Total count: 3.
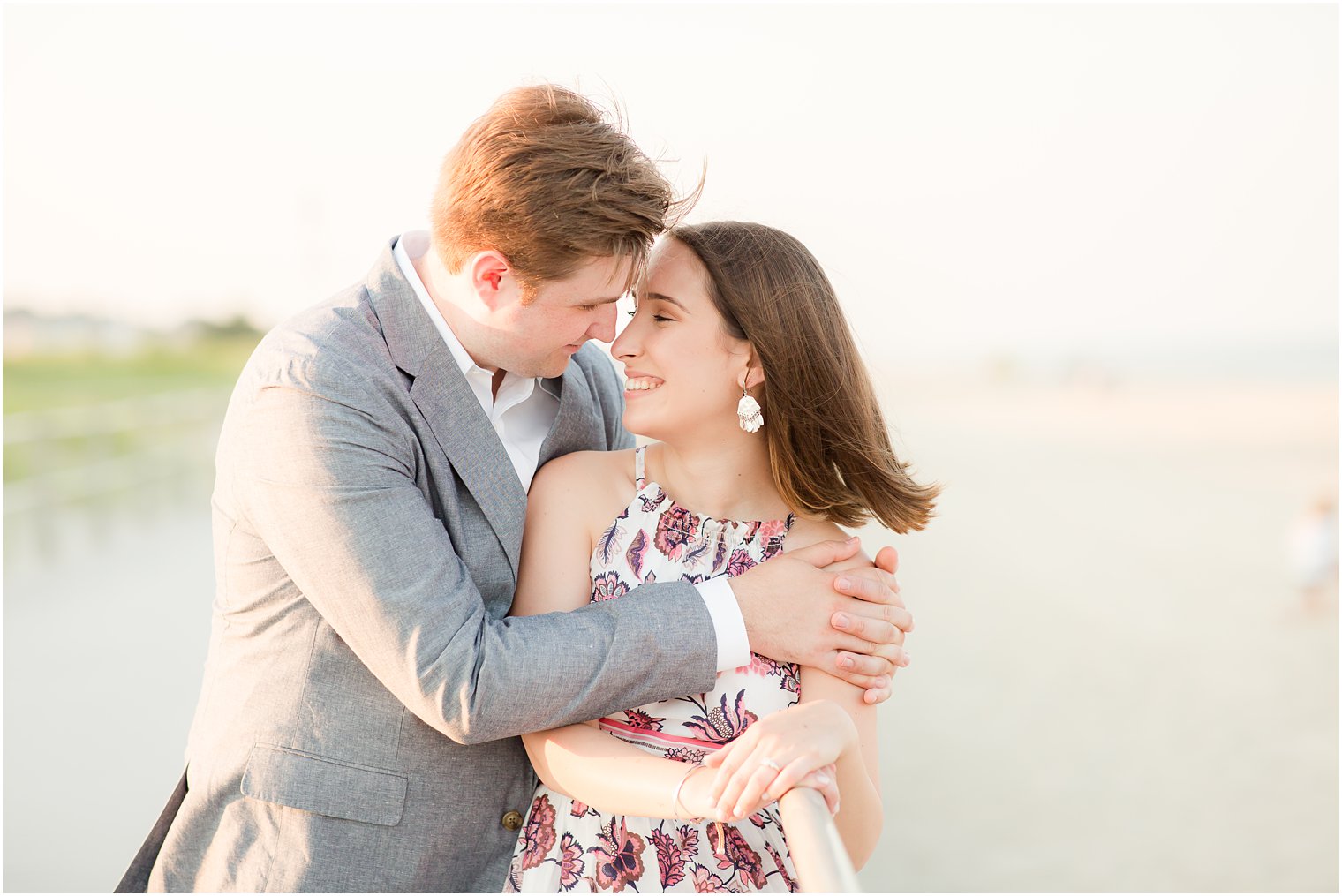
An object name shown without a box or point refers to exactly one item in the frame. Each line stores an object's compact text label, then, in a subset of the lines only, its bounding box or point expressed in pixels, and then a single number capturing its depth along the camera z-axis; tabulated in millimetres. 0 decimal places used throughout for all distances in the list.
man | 1645
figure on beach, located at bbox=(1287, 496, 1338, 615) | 14688
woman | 1862
